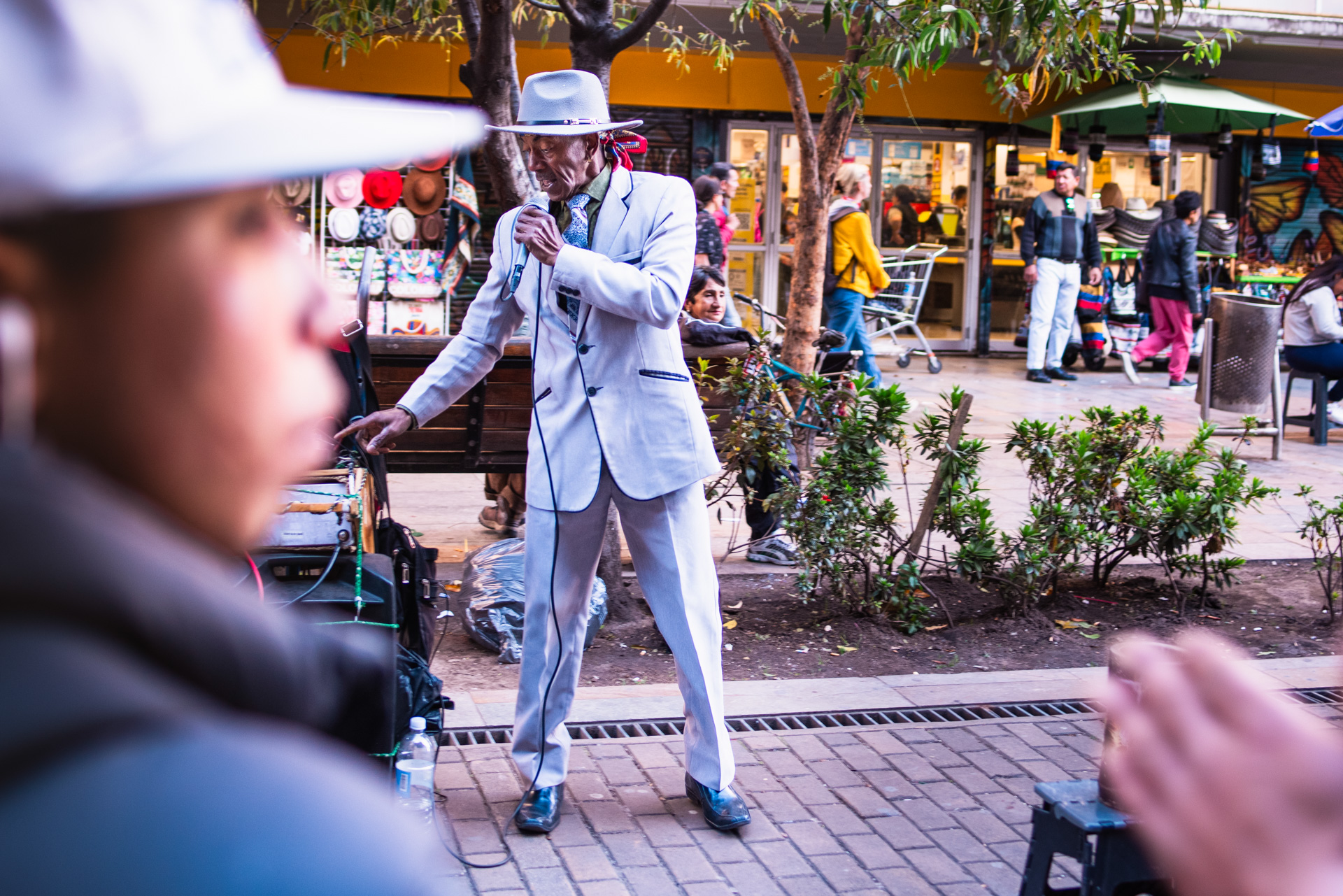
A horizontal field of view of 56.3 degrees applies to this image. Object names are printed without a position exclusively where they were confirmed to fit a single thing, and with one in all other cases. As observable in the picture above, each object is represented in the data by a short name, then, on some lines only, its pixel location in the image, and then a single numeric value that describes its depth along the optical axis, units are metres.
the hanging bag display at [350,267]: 12.48
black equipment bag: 3.93
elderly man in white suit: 3.82
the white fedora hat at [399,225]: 12.73
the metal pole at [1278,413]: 10.50
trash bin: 10.36
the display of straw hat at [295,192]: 10.59
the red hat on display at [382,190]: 12.51
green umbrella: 14.39
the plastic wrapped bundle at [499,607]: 5.45
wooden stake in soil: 5.93
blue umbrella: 10.38
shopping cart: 15.02
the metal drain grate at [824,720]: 4.64
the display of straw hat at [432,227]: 12.99
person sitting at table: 11.05
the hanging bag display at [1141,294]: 15.29
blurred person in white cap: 0.59
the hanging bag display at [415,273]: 12.66
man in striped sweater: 14.44
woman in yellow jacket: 11.34
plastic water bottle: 3.53
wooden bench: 6.21
